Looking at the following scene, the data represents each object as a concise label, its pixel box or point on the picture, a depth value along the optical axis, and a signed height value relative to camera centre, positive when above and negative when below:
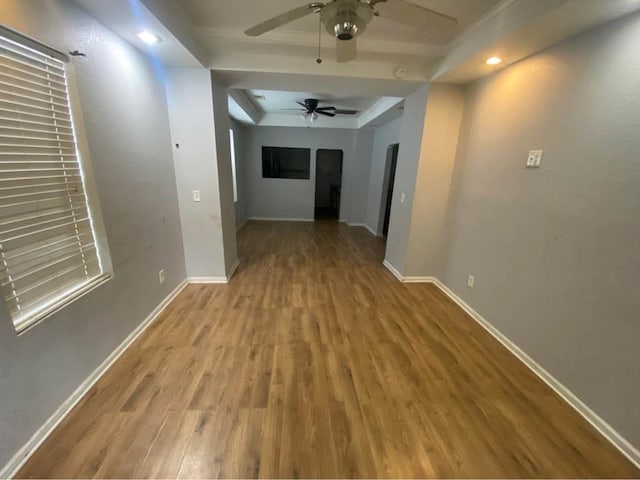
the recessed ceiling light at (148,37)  1.84 +0.92
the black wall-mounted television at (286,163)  6.67 +0.21
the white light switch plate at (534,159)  1.93 +0.16
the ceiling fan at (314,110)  4.36 +1.12
